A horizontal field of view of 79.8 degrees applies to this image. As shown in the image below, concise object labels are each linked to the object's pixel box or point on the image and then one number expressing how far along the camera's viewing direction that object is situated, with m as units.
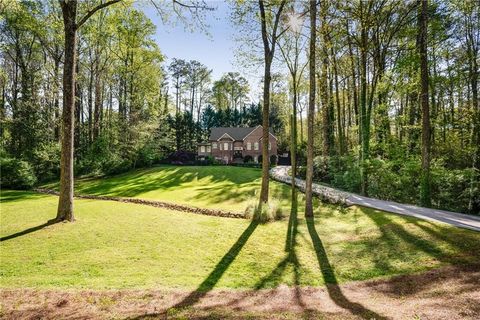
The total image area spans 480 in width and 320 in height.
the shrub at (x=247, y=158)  46.44
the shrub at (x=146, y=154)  32.28
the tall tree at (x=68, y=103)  10.07
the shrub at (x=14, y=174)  23.38
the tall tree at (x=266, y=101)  12.70
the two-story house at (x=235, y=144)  47.69
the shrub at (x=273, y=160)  43.00
